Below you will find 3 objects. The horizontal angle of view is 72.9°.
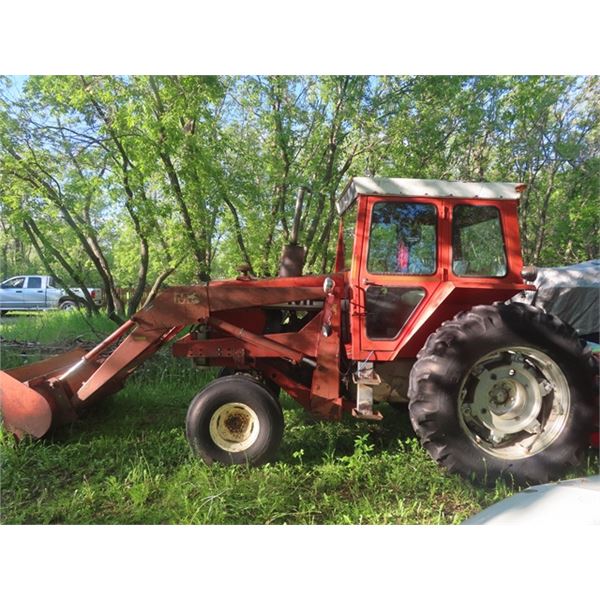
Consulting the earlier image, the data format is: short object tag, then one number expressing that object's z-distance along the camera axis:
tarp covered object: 7.06
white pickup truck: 13.92
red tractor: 2.92
